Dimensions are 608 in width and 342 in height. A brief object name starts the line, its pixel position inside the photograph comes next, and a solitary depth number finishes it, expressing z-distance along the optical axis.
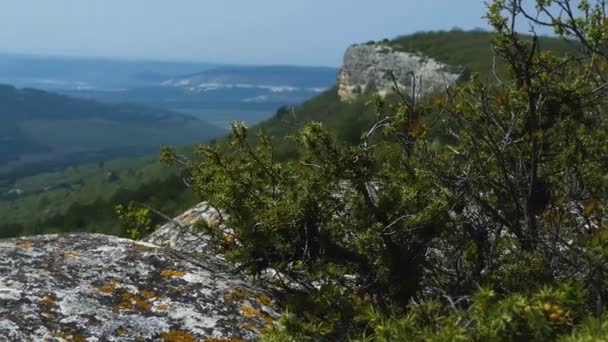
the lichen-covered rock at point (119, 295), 4.31
